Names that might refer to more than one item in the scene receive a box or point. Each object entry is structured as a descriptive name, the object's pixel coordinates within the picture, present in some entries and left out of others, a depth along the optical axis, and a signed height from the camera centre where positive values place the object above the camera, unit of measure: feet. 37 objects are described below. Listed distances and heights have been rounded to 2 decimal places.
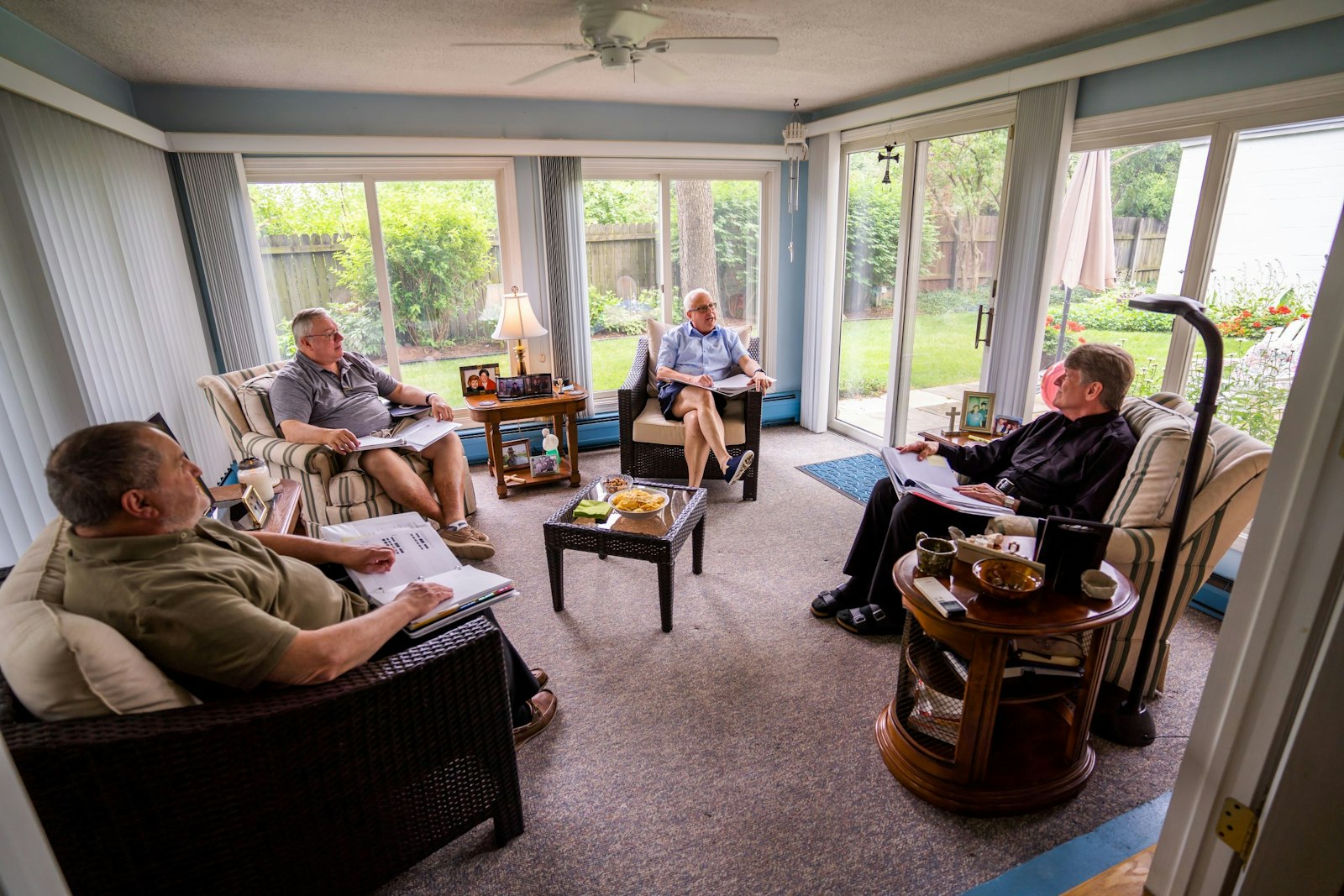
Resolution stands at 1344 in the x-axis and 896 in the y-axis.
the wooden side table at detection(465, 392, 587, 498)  12.64 -2.86
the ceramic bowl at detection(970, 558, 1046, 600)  5.31 -2.55
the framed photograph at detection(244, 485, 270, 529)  7.33 -2.64
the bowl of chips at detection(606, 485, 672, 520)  8.59 -3.07
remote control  5.27 -2.67
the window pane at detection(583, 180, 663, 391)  15.02 -0.23
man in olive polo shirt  3.88 -1.81
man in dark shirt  7.07 -2.48
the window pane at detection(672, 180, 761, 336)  15.64 +0.35
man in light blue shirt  12.22 -2.20
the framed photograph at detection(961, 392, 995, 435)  10.20 -2.34
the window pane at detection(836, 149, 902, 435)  14.46 -0.73
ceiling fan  7.69 +2.59
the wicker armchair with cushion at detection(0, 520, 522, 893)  3.53 -2.85
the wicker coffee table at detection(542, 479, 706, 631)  8.05 -3.30
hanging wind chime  14.66 +2.37
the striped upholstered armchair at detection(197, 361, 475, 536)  9.88 -2.78
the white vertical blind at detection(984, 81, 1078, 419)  10.11 +0.28
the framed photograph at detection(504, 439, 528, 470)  13.84 -3.89
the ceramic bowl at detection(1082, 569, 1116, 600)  5.33 -2.58
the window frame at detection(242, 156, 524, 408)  12.55 +1.62
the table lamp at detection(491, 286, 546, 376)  12.98 -1.13
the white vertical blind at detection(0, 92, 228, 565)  7.13 -0.42
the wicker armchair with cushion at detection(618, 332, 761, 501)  12.48 -3.21
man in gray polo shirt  10.09 -2.40
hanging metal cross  13.51 +1.93
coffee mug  5.81 -2.54
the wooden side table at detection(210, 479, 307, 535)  7.40 -2.81
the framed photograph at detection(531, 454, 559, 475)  13.37 -3.95
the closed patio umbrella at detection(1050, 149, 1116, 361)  10.28 +0.34
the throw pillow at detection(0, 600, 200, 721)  3.49 -2.04
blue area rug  12.88 -4.29
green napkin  8.64 -3.14
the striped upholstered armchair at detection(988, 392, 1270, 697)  6.09 -2.34
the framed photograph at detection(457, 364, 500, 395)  13.04 -2.26
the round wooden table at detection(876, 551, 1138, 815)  5.23 -3.85
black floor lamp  5.17 -2.57
